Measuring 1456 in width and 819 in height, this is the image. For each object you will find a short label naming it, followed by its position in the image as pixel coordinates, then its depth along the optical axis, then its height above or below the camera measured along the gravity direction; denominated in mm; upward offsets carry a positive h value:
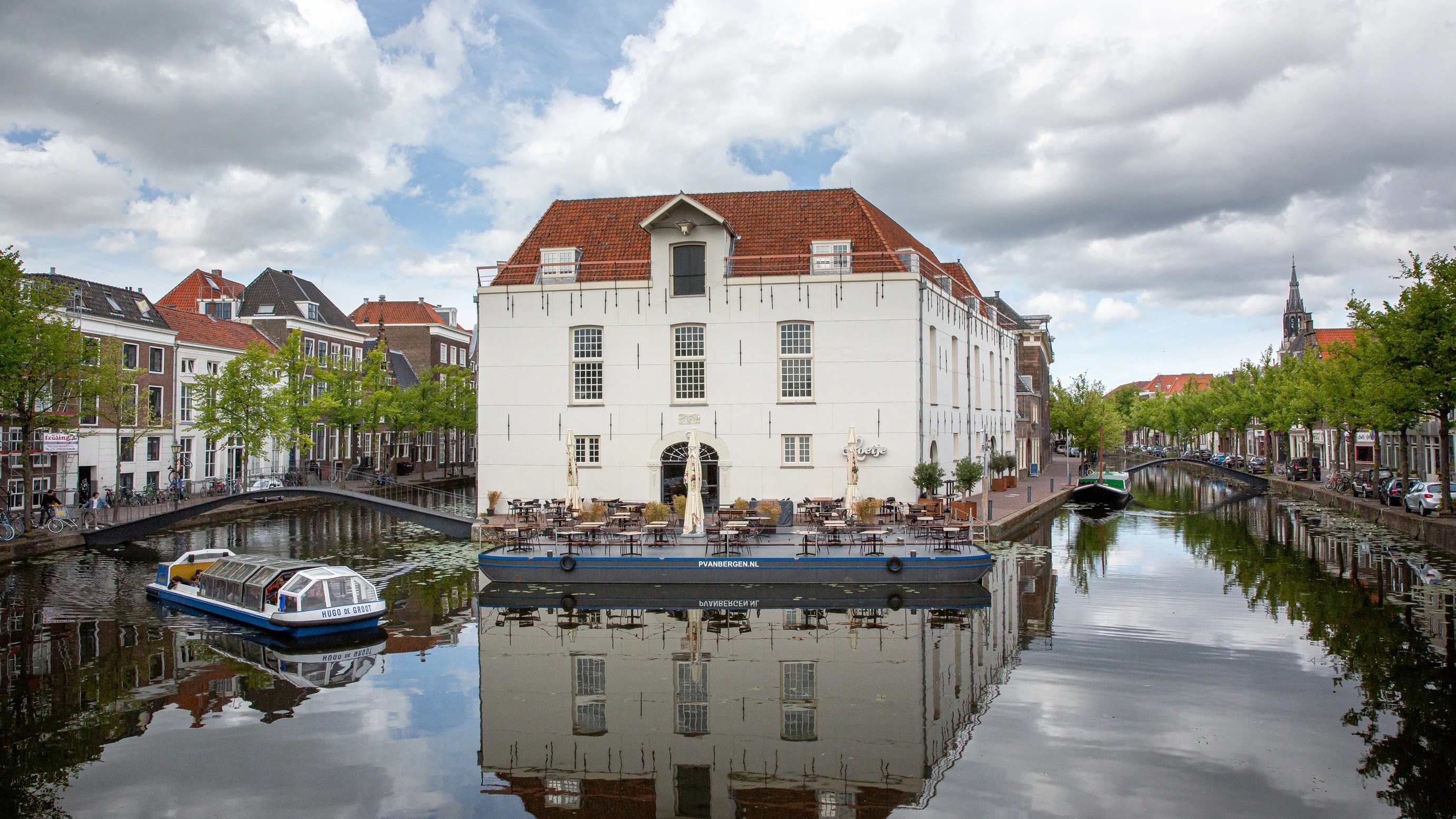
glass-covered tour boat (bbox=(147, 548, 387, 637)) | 18047 -3432
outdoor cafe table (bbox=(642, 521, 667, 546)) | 23981 -2867
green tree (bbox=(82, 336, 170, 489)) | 34594 +1590
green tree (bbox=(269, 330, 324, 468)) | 47312 +1600
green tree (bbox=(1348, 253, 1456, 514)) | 28562 +2897
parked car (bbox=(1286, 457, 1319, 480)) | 57281 -2696
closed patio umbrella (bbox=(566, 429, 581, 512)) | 28531 -1801
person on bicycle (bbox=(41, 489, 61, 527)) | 32828 -2635
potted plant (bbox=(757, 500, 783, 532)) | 26925 -2587
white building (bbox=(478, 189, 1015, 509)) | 32688 +2682
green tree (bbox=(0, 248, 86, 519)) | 29109 +2744
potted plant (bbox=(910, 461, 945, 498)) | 31250 -1653
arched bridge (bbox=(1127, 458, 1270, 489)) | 60688 -3646
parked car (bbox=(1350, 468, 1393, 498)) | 40000 -2635
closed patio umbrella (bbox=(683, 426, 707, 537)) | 25250 -2111
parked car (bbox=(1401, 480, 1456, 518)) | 31125 -2523
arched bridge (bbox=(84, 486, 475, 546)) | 32125 -3175
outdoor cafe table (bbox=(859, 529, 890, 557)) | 23438 -2911
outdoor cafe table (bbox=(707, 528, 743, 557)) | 23219 -2944
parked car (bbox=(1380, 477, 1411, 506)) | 35906 -2609
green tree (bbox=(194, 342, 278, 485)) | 44500 +1492
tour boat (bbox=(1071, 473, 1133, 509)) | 47281 -3337
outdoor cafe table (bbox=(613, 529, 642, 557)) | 23281 -3034
